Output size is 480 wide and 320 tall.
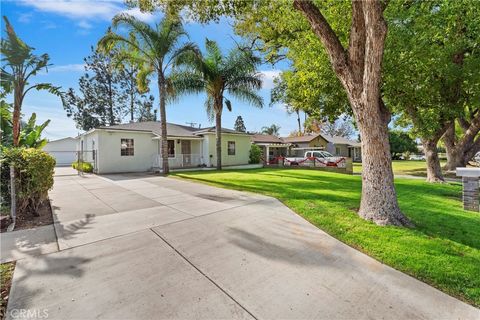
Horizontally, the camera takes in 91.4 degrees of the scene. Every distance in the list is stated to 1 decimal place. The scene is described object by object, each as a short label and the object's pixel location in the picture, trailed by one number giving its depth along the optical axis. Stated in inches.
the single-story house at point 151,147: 675.4
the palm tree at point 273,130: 2854.3
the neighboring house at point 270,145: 1148.7
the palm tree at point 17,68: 317.1
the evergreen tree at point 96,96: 1501.0
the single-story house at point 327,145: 1406.3
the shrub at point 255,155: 993.5
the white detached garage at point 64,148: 1290.8
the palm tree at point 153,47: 532.1
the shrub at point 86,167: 691.4
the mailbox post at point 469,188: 262.2
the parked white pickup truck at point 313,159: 878.9
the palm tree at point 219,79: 643.5
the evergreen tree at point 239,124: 2977.4
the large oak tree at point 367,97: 200.8
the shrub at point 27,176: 216.2
